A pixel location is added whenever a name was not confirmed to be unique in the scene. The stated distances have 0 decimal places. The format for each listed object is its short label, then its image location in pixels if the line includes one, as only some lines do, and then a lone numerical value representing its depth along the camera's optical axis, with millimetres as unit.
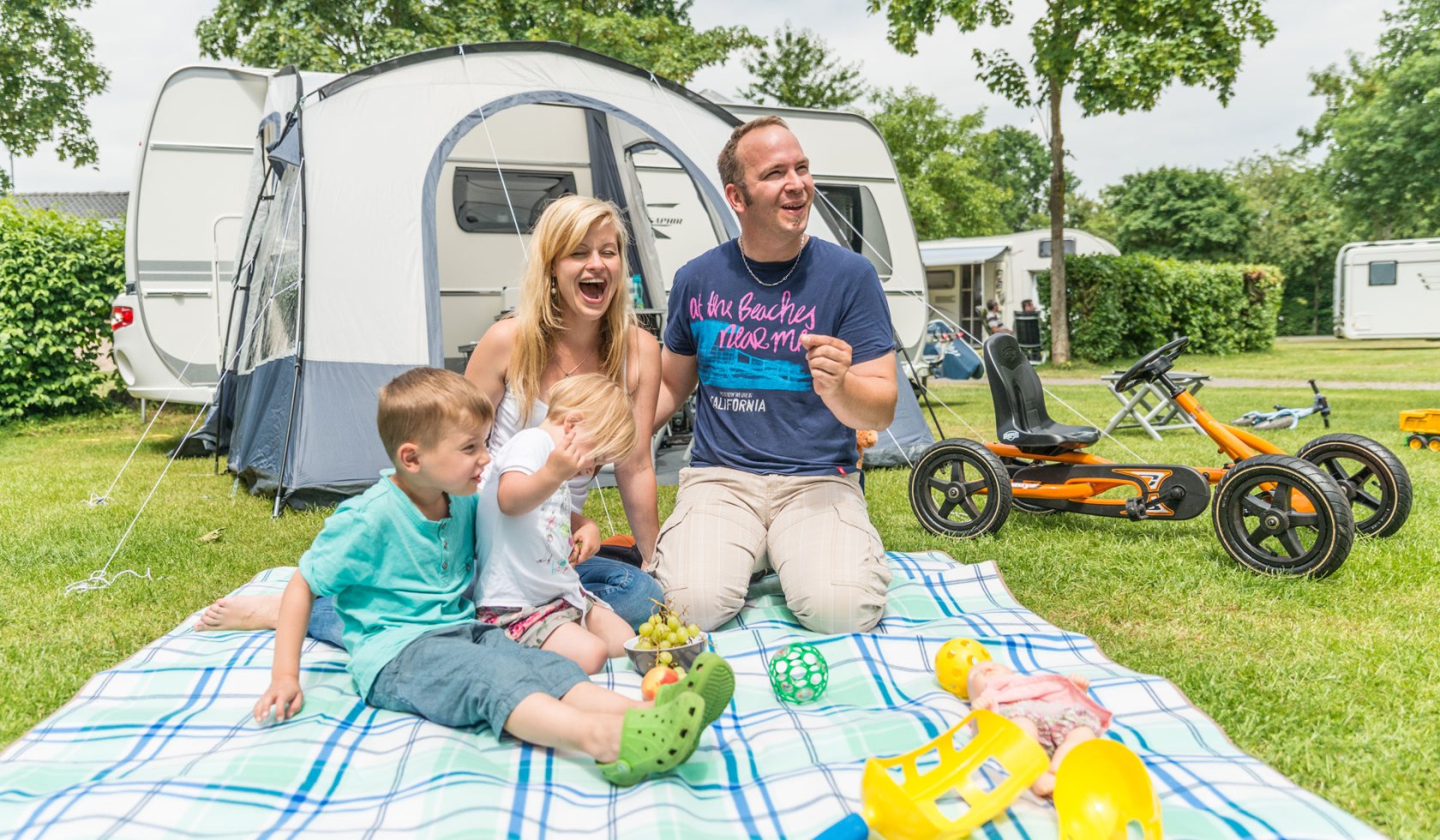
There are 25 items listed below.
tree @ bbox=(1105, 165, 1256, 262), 28203
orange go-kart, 3289
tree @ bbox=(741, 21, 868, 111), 18906
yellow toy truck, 6227
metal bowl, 2453
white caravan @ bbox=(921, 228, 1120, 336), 20422
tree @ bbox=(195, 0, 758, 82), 14109
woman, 2791
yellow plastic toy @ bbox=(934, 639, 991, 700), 2361
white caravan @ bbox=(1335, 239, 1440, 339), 18391
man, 2881
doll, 1942
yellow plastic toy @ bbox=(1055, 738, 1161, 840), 1640
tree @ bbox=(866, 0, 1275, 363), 10930
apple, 2299
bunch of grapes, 2469
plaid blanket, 1745
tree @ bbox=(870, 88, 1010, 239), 22266
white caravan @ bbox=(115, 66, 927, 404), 7160
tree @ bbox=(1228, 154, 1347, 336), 28125
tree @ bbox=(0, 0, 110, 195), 16844
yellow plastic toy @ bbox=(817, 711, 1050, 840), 1624
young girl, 2359
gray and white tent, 4836
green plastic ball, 2336
